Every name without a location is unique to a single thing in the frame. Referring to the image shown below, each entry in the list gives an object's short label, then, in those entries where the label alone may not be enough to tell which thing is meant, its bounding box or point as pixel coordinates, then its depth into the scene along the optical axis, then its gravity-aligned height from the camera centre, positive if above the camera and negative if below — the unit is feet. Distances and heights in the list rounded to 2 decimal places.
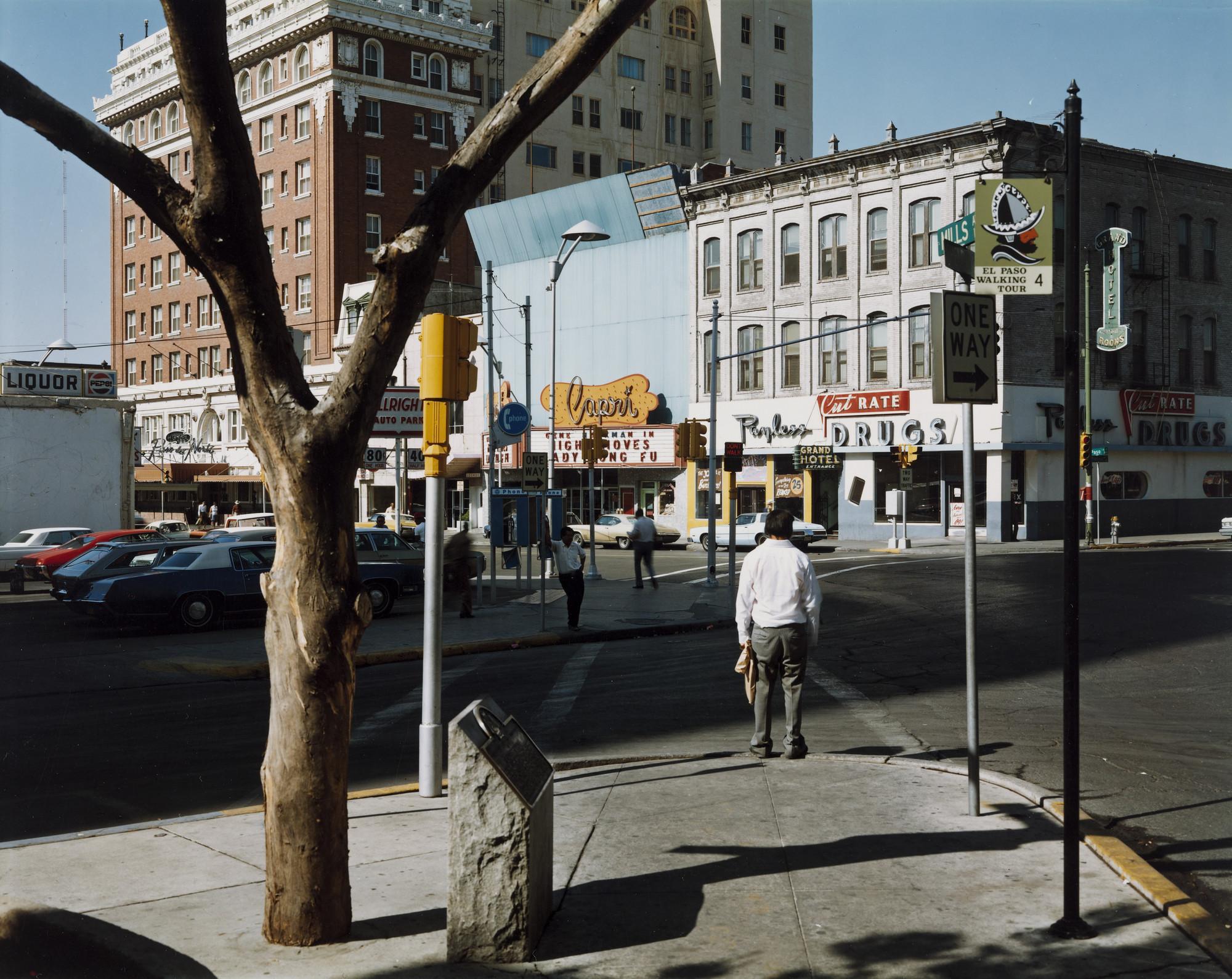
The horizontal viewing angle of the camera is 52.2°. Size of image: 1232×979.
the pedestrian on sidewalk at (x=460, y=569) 71.41 -5.01
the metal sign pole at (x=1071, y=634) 17.71 -2.15
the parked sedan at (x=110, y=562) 75.56 -4.89
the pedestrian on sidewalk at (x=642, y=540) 89.66 -4.02
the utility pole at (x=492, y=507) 77.87 -1.58
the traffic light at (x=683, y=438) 87.51 +3.16
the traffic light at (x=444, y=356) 25.02 +2.59
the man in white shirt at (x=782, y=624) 30.71 -3.45
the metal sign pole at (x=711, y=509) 90.58 -1.81
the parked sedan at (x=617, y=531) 150.71 -5.78
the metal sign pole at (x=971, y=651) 24.26 -3.29
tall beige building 245.45 +79.34
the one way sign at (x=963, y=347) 23.29 +2.56
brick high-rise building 224.53 +66.21
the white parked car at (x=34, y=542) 103.55 -4.80
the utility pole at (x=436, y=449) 25.16 +0.73
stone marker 17.13 -5.17
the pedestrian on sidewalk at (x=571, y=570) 65.36 -4.49
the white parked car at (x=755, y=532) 135.54 -5.32
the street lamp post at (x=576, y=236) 99.86 +20.06
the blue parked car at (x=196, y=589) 65.67 -5.57
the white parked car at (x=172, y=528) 116.67 -4.18
